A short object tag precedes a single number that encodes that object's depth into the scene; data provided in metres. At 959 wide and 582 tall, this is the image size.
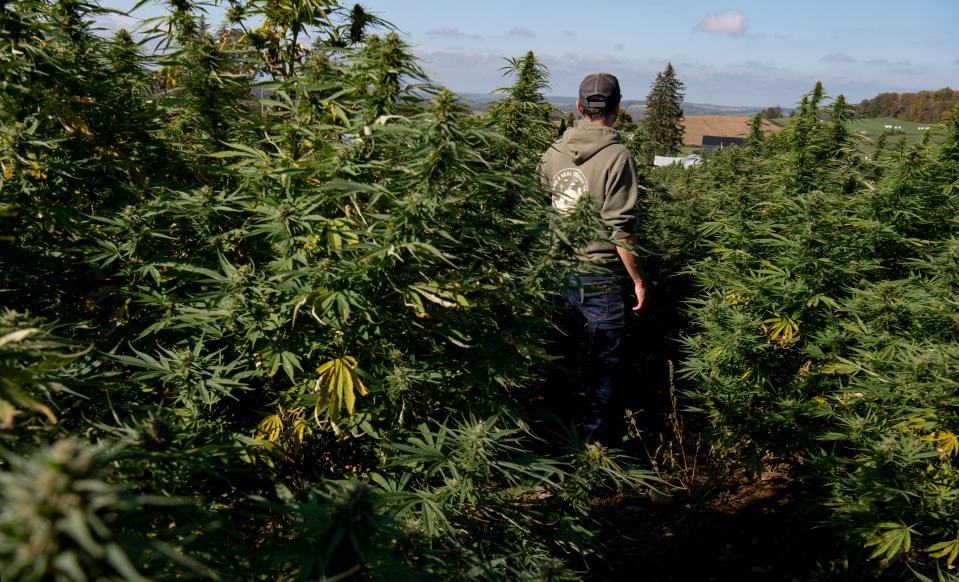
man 3.26
